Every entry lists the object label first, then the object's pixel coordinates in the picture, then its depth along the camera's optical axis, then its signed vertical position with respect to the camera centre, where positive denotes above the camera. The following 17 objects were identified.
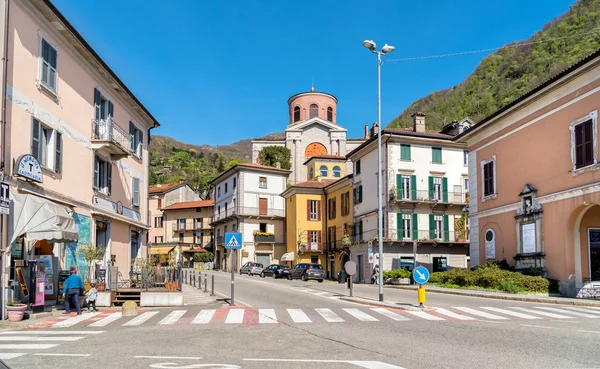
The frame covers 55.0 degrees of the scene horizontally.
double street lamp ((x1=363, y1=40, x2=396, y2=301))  21.36 +5.79
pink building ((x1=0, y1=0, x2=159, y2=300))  16.38 +3.38
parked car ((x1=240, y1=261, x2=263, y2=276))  53.50 -2.58
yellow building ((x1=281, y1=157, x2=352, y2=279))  52.75 +1.87
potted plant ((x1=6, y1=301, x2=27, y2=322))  14.79 -1.81
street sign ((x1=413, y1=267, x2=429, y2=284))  18.25 -1.09
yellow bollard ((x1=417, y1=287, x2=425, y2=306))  17.67 -1.68
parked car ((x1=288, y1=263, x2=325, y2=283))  44.41 -2.43
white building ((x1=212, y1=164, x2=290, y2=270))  65.00 +3.36
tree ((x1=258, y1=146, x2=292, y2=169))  83.19 +12.26
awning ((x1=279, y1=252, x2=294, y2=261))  59.04 -1.67
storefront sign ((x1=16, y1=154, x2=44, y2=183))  16.36 +2.14
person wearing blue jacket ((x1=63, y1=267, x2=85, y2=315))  17.17 -1.45
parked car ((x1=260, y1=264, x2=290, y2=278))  47.93 -2.59
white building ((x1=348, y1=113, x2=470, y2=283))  43.53 +2.97
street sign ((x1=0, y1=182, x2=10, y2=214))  14.55 +1.10
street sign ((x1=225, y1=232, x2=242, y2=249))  20.20 +0.03
